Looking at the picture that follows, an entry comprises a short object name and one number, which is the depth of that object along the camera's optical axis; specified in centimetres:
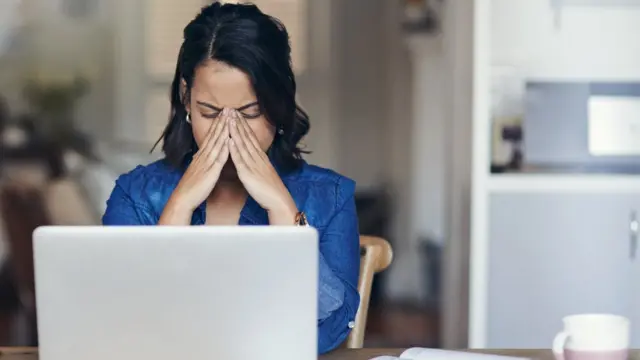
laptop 235
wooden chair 304
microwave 363
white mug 254
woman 305
